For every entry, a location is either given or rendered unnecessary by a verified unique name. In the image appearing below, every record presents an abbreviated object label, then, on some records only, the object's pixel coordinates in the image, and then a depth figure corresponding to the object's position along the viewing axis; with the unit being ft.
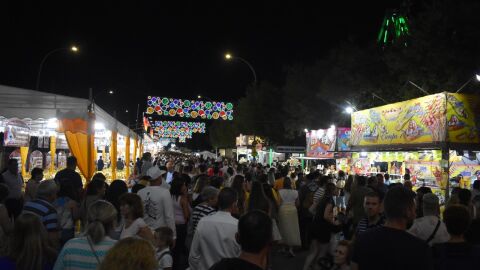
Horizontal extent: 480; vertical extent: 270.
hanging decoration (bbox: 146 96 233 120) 150.10
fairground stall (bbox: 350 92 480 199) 50.90
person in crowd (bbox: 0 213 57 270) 11.72
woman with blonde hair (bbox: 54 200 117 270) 11.71
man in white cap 21.16
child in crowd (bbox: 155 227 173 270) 15.90
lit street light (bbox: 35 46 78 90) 67.32
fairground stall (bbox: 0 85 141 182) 36.42
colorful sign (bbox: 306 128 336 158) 90.34
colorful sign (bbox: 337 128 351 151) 85.87
